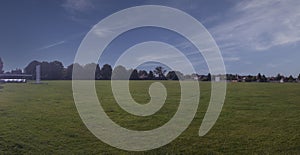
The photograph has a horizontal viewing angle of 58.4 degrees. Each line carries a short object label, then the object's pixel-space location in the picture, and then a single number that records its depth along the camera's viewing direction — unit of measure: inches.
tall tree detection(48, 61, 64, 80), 3076.8
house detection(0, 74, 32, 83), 2305.6
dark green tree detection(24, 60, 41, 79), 3083.2
